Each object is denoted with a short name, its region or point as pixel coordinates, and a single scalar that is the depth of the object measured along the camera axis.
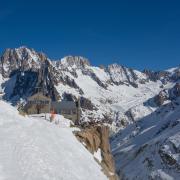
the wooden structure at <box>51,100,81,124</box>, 62.47
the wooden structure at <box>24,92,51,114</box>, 61.46
